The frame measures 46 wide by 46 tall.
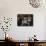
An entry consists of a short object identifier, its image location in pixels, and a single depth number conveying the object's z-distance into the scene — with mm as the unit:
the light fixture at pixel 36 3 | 4295
